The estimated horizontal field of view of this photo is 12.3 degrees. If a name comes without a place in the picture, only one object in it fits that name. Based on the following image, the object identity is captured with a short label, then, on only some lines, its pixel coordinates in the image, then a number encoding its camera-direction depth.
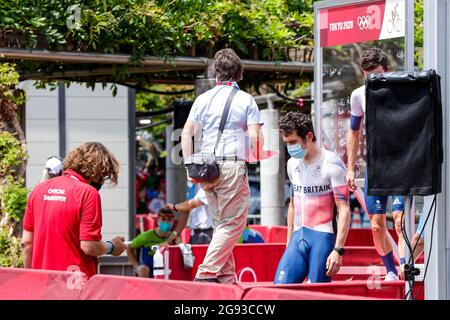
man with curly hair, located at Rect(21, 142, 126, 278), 14.15
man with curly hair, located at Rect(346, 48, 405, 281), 16.88
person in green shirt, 26.58
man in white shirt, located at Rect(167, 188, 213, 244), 26.72
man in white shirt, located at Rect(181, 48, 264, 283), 15.64
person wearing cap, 21.45
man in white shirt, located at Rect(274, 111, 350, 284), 15.96
